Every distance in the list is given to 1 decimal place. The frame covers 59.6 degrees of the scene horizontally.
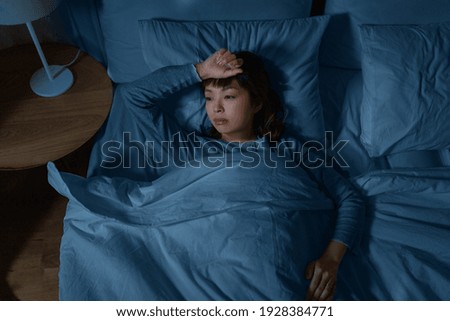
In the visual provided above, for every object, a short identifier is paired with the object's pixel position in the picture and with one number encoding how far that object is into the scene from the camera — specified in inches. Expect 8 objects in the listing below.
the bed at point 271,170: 39.3
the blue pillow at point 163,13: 49.4
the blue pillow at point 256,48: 49.8
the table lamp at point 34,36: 40.3
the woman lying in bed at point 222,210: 38.4
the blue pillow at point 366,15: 50.8
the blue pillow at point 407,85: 49.3
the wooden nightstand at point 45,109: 48.0
